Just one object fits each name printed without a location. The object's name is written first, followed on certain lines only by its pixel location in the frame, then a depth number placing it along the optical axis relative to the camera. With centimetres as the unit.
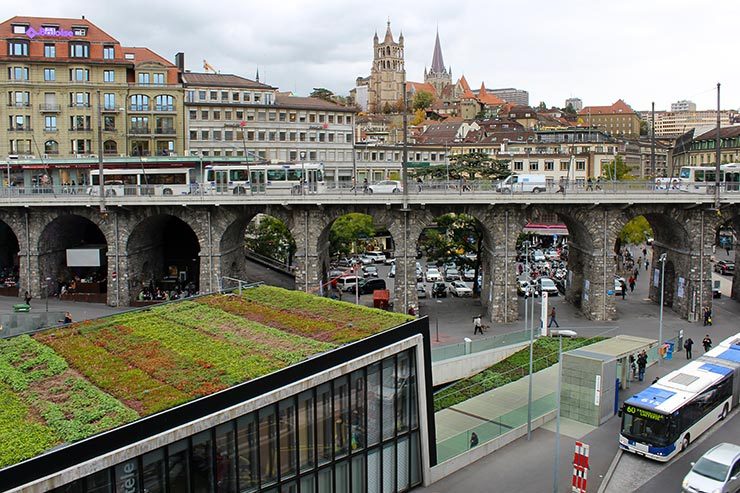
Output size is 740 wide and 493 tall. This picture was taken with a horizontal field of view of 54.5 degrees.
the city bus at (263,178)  5081
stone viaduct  4853
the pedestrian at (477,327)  4594
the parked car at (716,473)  2325
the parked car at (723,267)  7400
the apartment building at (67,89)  7125
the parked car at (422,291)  6002
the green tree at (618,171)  9222
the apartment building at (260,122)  8444
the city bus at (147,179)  5325
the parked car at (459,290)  6121
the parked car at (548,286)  5931
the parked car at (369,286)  6062
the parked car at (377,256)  8169
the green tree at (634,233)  7749
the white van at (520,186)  4797
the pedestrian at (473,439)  2733
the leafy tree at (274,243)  7412
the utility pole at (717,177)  4772
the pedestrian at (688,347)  3978
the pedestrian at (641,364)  3531
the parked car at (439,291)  5972
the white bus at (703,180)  4916
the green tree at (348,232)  7638
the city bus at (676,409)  2664
